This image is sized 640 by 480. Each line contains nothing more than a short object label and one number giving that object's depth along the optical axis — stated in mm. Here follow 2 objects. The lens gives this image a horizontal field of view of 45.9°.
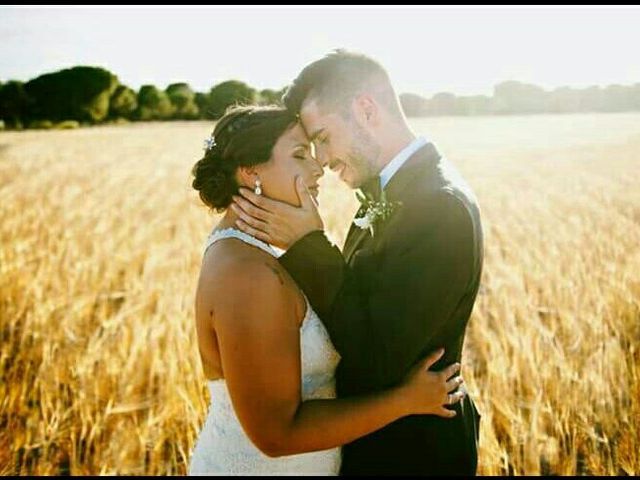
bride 2086
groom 2201
